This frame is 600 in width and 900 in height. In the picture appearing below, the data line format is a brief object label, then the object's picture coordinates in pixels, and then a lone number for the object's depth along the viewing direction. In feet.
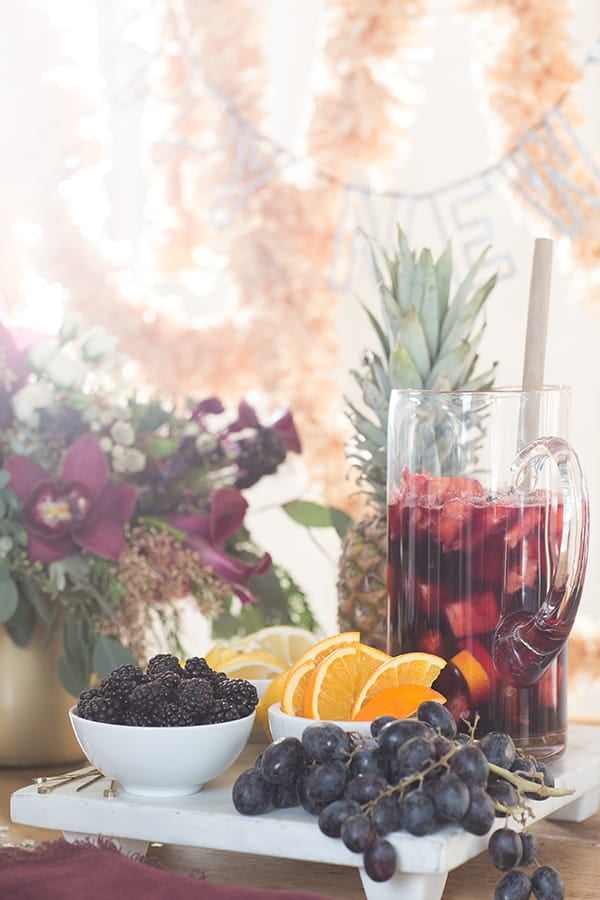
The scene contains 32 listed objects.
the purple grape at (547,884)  3.74
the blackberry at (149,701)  3.95
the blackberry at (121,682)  4.01
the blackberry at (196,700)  3.96
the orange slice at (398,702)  4.02
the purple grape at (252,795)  3.86
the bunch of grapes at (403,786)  3.68
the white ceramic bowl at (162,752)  3.93
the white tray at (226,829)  3.71
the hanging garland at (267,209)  8.57
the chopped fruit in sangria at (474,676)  4.27
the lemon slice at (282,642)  4.98
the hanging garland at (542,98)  8.01
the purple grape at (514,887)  3.72
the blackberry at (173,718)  3.94
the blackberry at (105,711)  3.98
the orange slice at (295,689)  4.13
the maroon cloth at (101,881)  3.63
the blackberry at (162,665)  4.09
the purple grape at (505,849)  3.75
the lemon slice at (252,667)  4.67
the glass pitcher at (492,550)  4.19
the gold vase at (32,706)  4.89
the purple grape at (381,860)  3.66
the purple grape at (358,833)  3.66
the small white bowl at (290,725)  3.98
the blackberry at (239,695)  4.02
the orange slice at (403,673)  4.12
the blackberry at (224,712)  3.99
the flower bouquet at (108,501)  4.85
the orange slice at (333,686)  4.10
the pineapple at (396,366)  4.91
